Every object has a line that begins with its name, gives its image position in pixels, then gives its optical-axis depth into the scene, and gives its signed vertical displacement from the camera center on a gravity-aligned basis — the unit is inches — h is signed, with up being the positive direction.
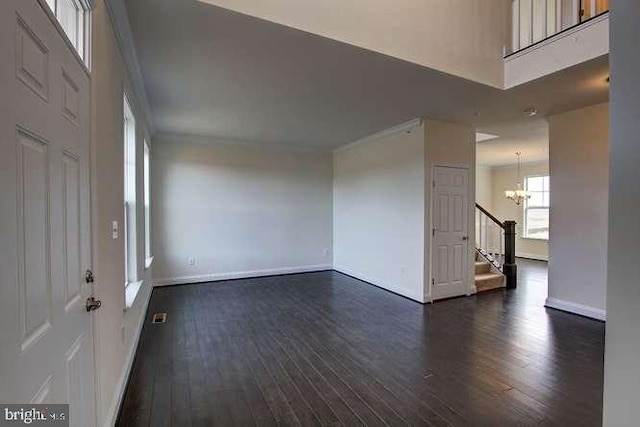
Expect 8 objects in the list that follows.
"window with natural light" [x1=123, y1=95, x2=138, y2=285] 120.9 +5.8
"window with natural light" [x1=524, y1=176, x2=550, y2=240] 338.3 -0.1
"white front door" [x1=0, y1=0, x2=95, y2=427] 33.2 -0.8
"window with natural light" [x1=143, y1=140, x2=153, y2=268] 184.1 +0.7
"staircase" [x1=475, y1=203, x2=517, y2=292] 211.3 -39.3
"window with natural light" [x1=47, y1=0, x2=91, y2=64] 57.4 +34.6
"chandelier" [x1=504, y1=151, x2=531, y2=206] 301.6 +13.3
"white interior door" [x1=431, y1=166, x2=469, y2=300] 184.9 -13.8
